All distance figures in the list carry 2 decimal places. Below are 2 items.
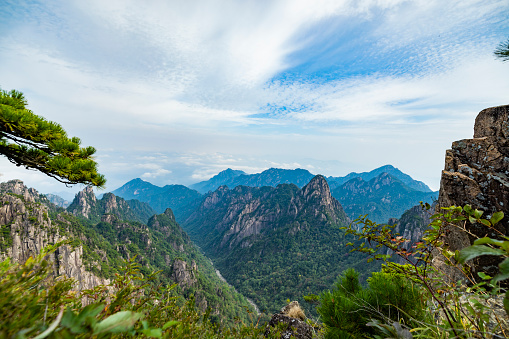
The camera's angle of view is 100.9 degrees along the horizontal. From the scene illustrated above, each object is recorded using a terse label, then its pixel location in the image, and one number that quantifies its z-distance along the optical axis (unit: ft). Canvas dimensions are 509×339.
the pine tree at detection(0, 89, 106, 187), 16.44
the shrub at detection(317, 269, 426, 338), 10.05
